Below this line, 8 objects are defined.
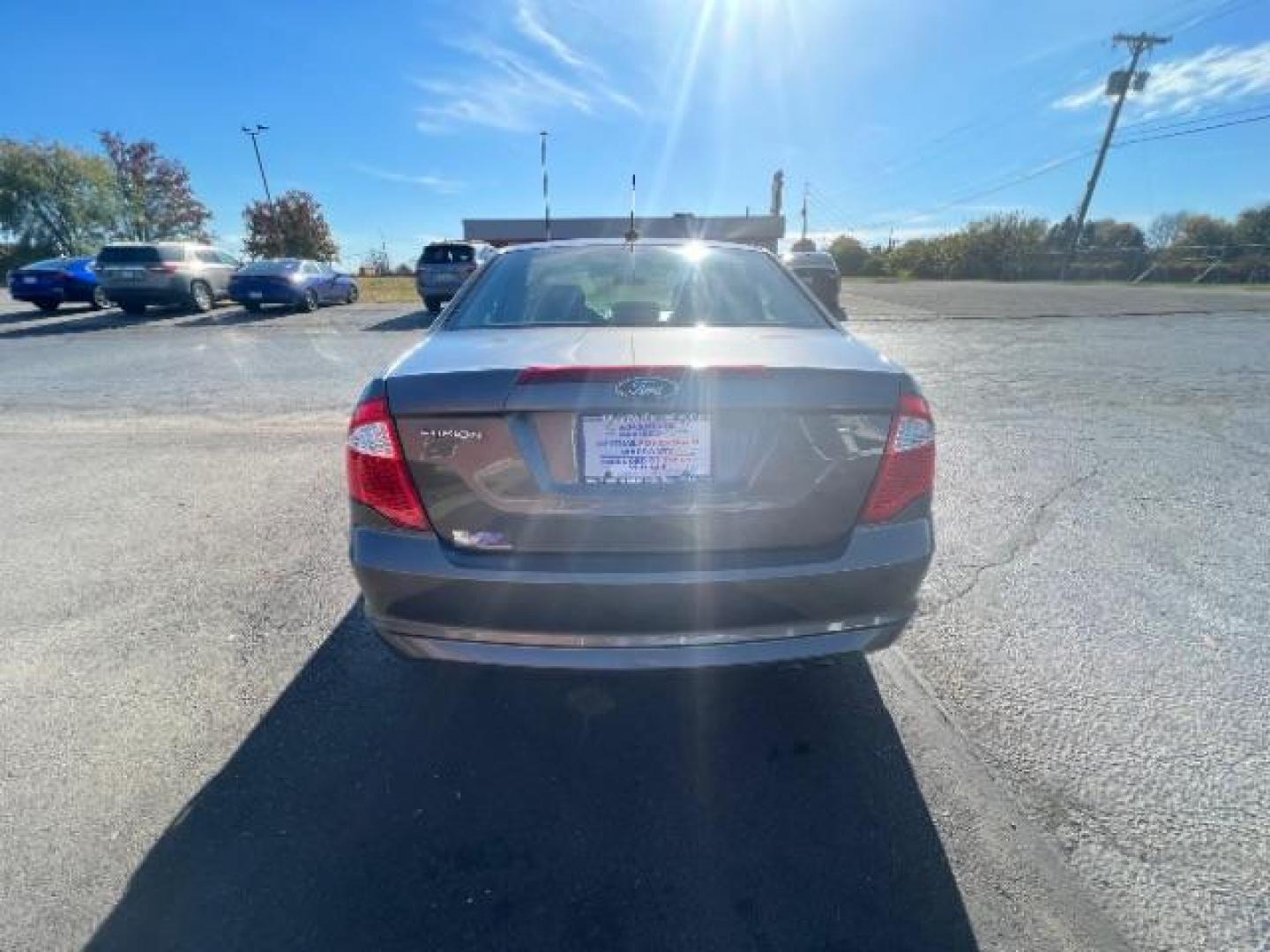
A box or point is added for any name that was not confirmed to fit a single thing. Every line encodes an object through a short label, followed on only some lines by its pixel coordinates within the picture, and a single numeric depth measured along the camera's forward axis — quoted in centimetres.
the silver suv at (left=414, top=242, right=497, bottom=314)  1496
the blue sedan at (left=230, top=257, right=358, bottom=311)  1605
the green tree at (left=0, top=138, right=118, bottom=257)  4253
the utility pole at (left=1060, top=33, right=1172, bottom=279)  3859
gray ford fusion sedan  166
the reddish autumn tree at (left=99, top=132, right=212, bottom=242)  4844
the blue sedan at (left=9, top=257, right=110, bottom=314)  1609
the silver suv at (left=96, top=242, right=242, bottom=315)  1506
